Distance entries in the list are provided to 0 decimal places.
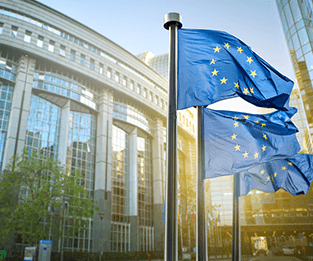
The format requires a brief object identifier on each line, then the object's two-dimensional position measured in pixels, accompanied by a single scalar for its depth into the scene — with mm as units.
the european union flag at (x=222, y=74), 7605
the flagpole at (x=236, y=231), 11964
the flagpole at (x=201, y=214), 7695
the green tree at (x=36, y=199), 29984
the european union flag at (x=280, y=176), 11688
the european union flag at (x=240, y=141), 8312
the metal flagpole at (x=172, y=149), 5863
